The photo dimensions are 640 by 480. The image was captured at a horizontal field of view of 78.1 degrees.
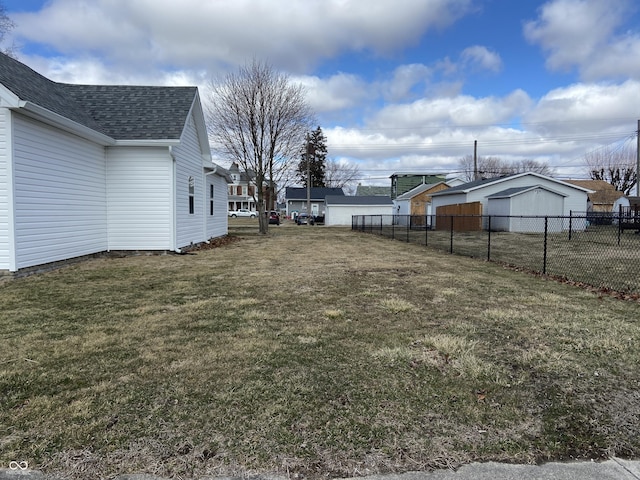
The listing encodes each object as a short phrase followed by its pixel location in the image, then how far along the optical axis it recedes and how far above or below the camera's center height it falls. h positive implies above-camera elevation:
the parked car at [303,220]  42.78 -0.46
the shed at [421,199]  38.60 +1.70
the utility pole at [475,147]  36.92 +6.52
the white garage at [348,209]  41.81 +0.75
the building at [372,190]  70.34 +4.69
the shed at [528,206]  24.47 +0.67
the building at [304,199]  53.56 +2.37
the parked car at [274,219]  42.47 -0.36
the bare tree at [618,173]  52.31 +6.00
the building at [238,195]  67.31 +3.60
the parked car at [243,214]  60.72 +0.25
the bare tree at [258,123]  22.44 +5.35
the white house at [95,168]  7.77 +1.21
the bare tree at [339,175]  72.75 +7.58
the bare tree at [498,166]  65.62 +8.57
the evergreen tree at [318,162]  66.88 +9.28
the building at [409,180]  55.41 +5.09
